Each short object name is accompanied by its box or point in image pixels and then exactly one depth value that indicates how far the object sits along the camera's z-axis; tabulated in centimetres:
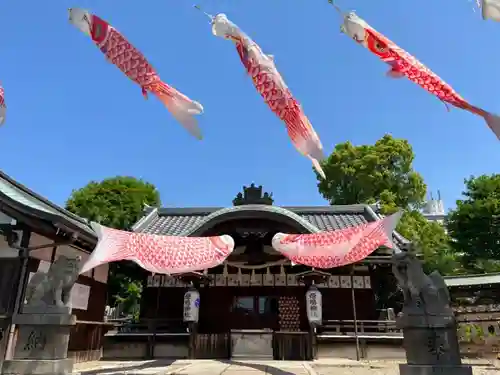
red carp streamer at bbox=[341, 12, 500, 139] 816
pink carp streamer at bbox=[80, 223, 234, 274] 1030
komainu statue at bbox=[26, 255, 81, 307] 857
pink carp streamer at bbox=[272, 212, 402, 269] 1084
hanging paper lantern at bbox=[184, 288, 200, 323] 1524
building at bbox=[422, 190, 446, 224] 10781
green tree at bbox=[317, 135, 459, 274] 3055
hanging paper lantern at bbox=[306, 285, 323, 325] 1489
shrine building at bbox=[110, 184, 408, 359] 1504
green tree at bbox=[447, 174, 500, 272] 2867
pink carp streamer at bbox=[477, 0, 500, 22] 707
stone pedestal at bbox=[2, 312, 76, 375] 813
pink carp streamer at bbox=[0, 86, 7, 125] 1030
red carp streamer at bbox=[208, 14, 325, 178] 835
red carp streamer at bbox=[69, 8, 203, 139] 893
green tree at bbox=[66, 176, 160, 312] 2825
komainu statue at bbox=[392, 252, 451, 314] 825
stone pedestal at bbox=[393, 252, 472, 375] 788
